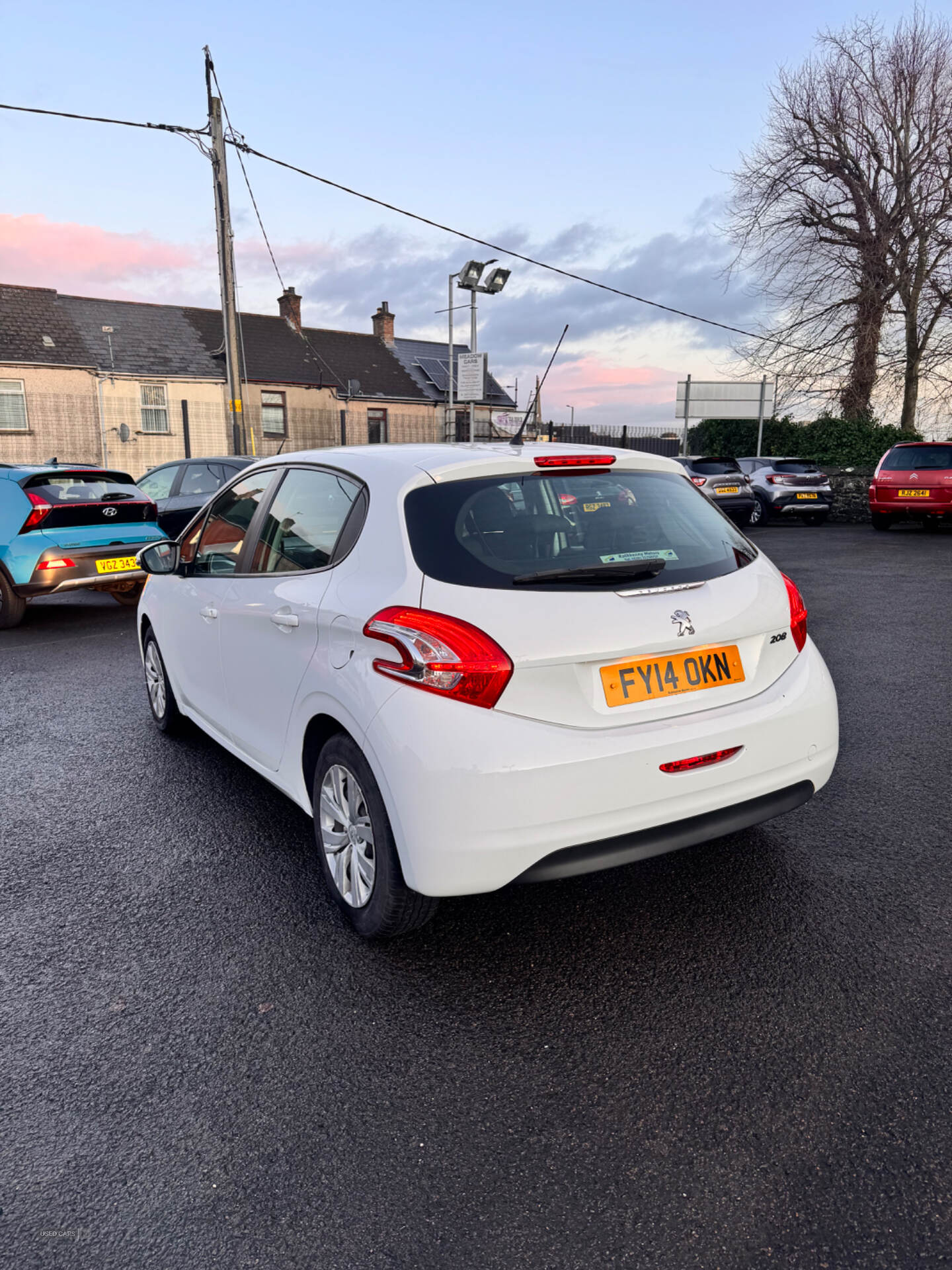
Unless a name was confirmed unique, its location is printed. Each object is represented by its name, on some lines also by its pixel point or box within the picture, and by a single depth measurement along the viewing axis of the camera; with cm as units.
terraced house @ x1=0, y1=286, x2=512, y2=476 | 3159
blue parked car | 873
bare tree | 2825
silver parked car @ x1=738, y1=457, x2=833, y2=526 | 2138
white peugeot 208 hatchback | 262
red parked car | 1731
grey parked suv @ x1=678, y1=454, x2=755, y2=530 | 1969
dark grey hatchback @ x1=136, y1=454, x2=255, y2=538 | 1203
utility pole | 1798
